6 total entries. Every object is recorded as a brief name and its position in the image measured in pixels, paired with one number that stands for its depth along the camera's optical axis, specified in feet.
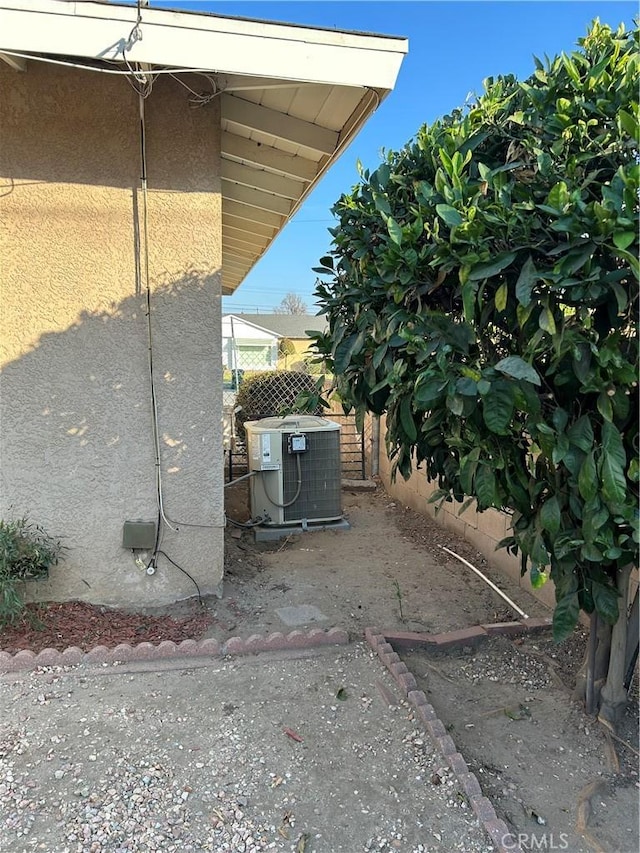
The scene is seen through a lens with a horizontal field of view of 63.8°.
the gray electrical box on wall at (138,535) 11.05
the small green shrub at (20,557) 9.62
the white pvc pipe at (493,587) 11.04
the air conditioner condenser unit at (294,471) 17.07
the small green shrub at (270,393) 26.53
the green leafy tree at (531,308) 5.13
